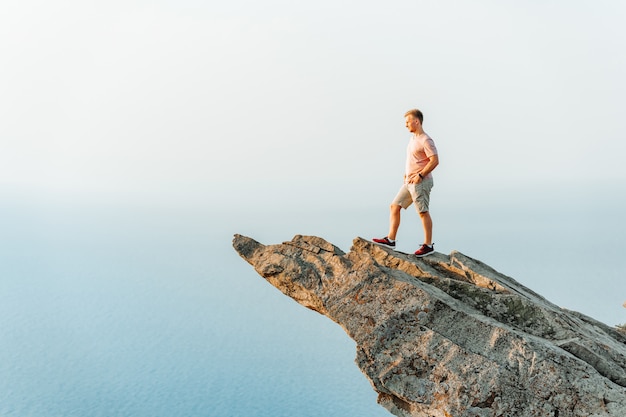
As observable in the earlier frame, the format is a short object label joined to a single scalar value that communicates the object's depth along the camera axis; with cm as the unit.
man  1497
